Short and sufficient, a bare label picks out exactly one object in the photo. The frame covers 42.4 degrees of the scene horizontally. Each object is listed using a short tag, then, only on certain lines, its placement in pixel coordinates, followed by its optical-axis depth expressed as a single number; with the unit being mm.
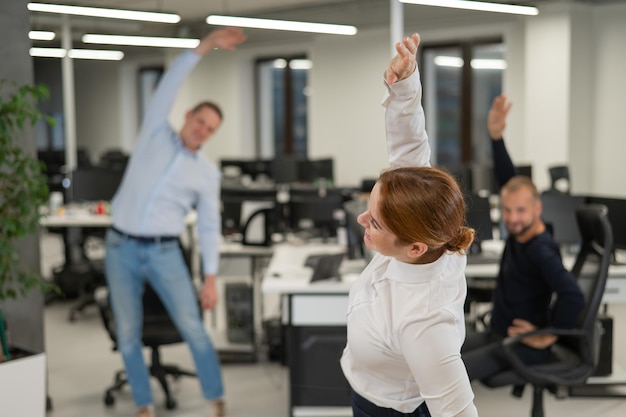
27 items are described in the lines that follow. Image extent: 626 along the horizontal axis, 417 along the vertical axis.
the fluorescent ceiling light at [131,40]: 9703
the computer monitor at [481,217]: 4756
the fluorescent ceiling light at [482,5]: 6872
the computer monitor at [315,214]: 6117
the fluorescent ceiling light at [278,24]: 8227
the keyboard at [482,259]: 4566
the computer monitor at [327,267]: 4047
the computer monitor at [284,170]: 10633
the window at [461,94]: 11453
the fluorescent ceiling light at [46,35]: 10203
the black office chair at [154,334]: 4344
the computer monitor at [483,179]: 8617
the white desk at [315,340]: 4004
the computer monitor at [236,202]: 6109
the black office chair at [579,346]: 3455
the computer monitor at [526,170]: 8555
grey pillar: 3928
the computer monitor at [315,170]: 10305
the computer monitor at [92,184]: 7297
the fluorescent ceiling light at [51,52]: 13144
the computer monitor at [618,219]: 4914
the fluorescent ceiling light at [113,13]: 6906
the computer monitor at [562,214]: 5316
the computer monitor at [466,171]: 8336
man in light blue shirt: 3938
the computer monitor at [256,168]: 10664
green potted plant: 3252
